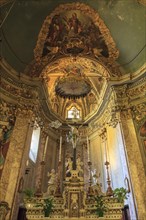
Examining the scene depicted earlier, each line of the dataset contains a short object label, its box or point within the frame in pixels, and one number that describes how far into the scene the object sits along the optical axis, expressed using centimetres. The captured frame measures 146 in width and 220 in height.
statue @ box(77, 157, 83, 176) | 517
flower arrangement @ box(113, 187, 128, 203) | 465
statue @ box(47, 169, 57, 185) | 566
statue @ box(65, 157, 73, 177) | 519
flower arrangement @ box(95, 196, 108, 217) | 439
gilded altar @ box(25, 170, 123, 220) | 437
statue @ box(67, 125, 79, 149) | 594
